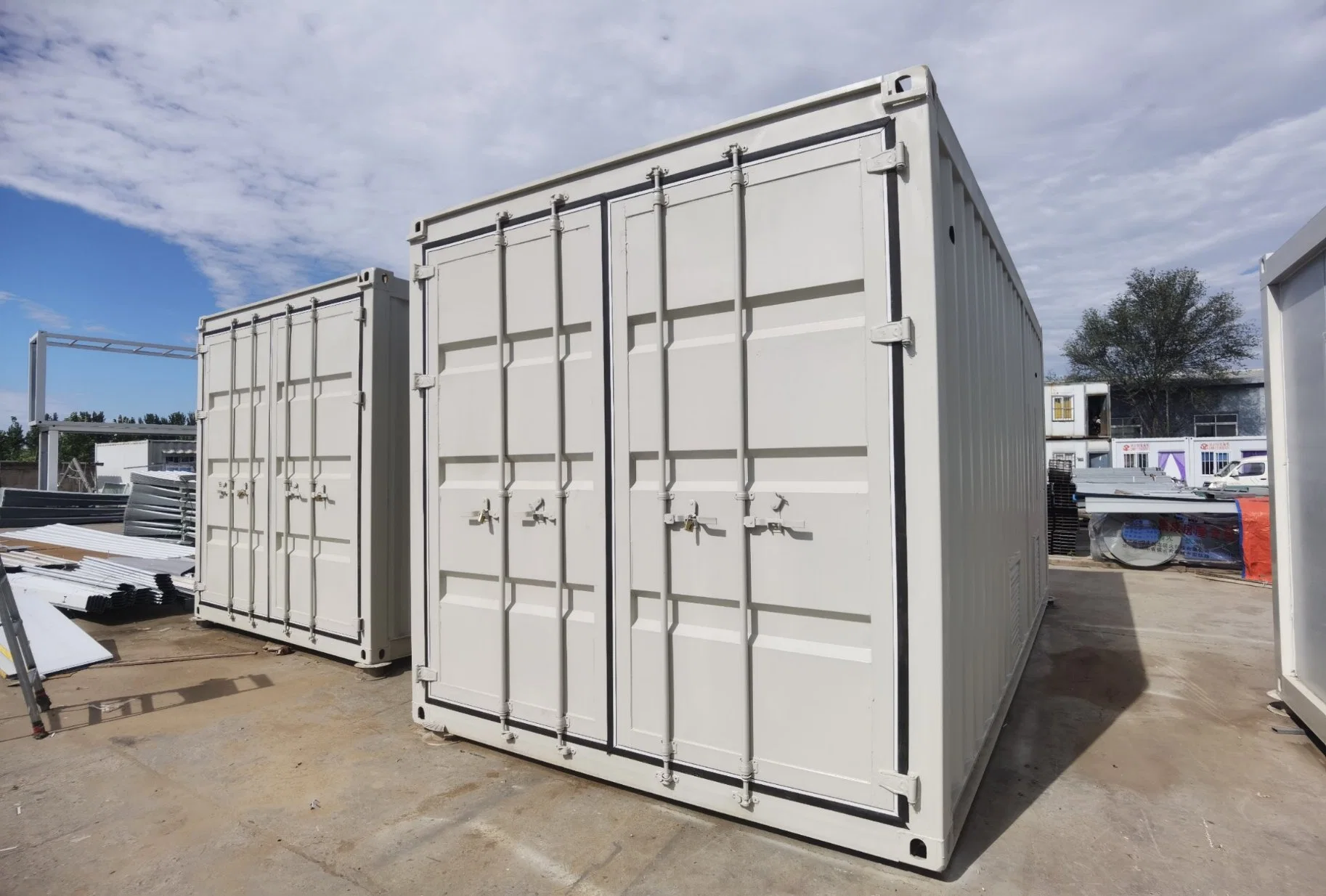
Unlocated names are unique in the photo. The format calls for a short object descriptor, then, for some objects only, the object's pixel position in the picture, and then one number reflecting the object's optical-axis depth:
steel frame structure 18.28
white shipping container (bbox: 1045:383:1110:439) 23.08
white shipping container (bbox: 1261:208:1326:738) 4.00
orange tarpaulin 10.55
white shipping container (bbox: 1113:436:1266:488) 21.78
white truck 19.52
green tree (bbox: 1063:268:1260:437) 32.44
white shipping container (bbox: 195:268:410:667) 5.45
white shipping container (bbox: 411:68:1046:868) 2.77
